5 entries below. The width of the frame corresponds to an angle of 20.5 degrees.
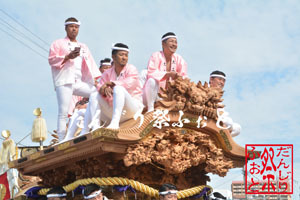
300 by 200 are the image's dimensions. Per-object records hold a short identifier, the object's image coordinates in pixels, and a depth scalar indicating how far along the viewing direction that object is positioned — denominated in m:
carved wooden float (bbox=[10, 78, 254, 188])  10.11
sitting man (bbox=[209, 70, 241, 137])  12.06
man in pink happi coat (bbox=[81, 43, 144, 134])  10.77
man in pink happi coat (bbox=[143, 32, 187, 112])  11.32
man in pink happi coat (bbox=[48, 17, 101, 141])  12.49
